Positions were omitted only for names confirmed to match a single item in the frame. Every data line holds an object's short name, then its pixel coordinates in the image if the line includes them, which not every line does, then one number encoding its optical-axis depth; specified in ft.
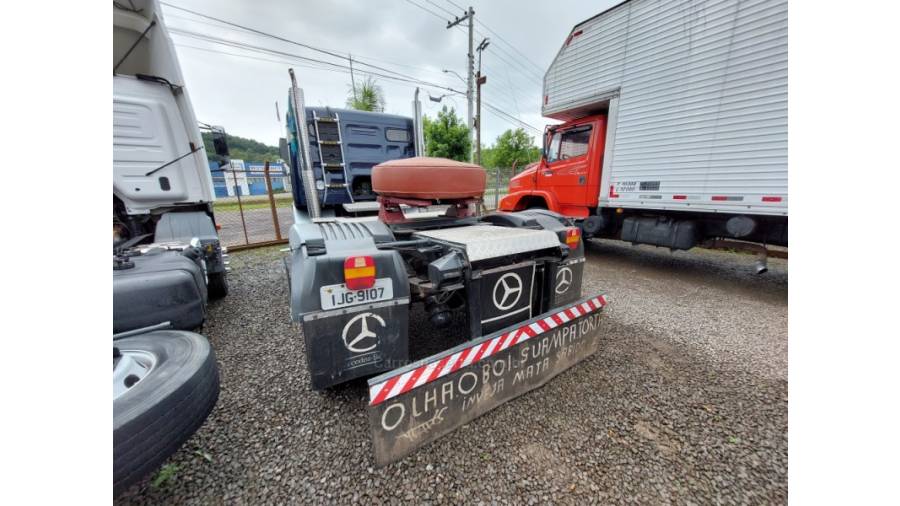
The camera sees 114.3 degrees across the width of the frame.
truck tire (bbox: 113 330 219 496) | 3.38
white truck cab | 10.37
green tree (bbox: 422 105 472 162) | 56.45
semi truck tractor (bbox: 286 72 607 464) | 5.17
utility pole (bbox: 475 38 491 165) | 39.55
